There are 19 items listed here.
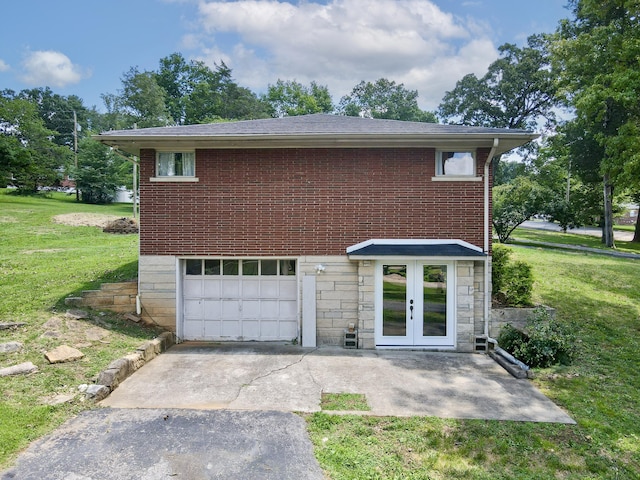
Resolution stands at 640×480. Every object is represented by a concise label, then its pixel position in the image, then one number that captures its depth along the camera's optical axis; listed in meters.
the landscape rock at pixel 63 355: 6.96
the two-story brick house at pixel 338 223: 9.35
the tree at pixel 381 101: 52.00
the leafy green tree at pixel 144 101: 36.84
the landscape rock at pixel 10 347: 7.06
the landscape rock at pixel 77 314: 8.83
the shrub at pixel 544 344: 7.98
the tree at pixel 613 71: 10.28
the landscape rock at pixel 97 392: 6.10
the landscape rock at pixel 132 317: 9.46
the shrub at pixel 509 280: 10.05
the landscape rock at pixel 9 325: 8.01
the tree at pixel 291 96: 45.94
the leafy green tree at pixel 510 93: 34.69
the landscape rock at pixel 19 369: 6.36
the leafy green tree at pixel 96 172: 32.38
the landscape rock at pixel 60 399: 5.77
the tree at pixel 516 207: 23.36
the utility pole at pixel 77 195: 34.66
